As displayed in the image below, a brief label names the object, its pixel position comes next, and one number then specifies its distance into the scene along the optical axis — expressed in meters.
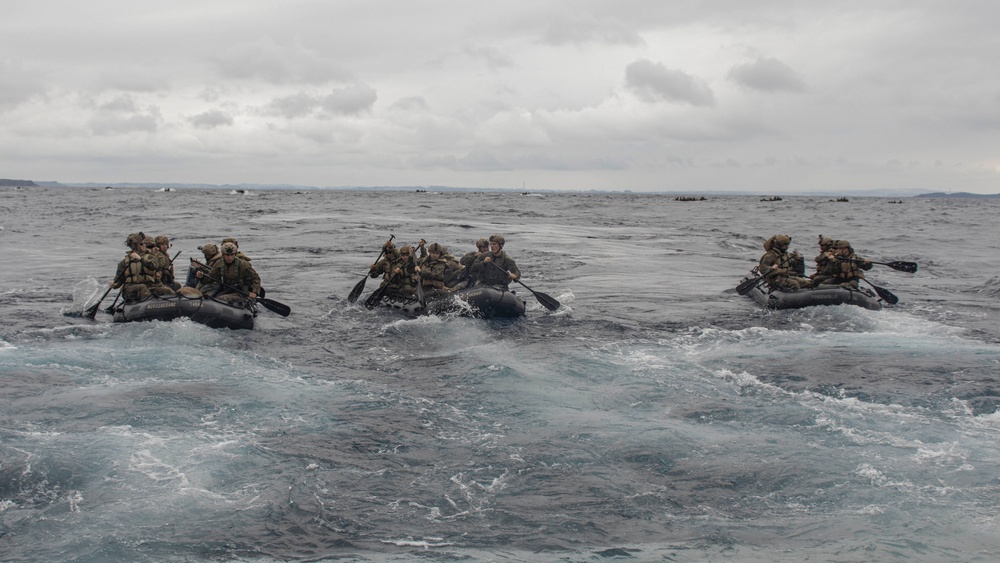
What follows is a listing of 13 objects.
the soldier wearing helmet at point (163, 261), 19.45
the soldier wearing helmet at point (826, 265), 21.41
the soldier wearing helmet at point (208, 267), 20.06
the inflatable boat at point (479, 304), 19.80
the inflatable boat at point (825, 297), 20.66
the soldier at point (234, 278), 19.69
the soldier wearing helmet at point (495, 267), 20.97
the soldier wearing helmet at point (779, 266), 22.08
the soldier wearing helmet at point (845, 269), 21.28
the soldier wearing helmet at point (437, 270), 21.11
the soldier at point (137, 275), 18.80
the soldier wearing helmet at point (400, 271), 21.45
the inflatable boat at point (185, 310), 17.92
